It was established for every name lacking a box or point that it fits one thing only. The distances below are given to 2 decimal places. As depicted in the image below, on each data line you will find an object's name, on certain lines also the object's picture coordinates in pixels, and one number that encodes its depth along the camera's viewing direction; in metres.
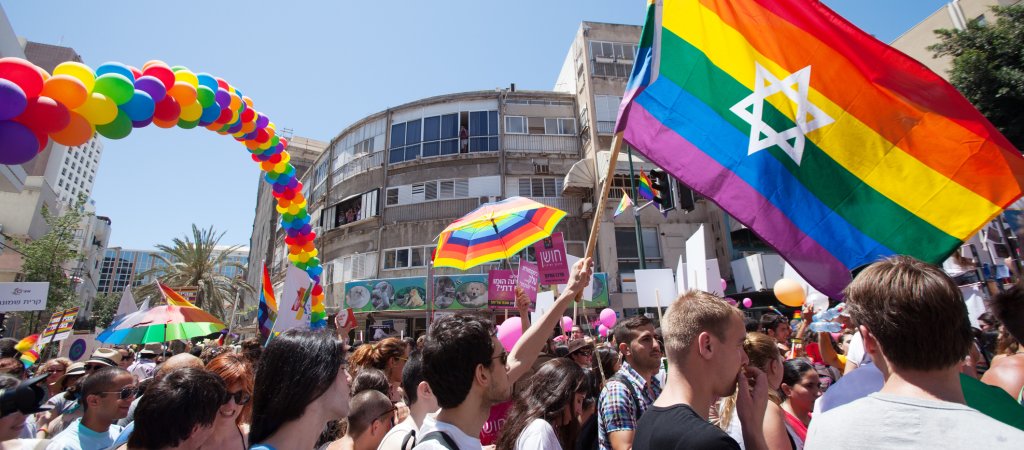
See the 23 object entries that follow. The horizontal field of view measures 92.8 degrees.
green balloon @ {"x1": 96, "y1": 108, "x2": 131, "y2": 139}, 4.26
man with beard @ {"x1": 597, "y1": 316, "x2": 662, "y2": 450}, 3.25
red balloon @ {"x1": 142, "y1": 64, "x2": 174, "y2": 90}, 4.87
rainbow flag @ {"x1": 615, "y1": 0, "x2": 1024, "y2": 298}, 3.57
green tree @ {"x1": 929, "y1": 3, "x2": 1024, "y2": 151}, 12.98
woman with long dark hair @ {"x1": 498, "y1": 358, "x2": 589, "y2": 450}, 3.07
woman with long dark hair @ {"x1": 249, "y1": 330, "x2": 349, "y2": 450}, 1.89
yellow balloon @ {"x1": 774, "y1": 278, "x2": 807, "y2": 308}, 7.33
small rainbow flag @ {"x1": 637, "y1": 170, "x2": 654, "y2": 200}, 14.32
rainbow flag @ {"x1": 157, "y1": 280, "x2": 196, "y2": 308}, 10.23
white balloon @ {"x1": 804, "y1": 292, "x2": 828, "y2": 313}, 7.25
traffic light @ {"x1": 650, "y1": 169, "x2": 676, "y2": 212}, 14.09
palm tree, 30.94
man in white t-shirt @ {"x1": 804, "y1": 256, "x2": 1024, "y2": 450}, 1.38
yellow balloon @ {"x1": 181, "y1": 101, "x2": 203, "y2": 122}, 5.36
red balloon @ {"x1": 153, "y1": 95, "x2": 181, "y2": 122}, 4.91
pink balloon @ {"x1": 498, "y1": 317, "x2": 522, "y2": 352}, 5.13
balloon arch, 3.45
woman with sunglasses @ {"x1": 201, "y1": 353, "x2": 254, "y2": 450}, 2.52
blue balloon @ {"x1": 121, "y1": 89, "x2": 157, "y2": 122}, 4.44
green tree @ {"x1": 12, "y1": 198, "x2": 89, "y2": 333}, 23.98
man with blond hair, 1.99
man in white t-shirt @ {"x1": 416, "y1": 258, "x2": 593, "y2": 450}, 2.18
